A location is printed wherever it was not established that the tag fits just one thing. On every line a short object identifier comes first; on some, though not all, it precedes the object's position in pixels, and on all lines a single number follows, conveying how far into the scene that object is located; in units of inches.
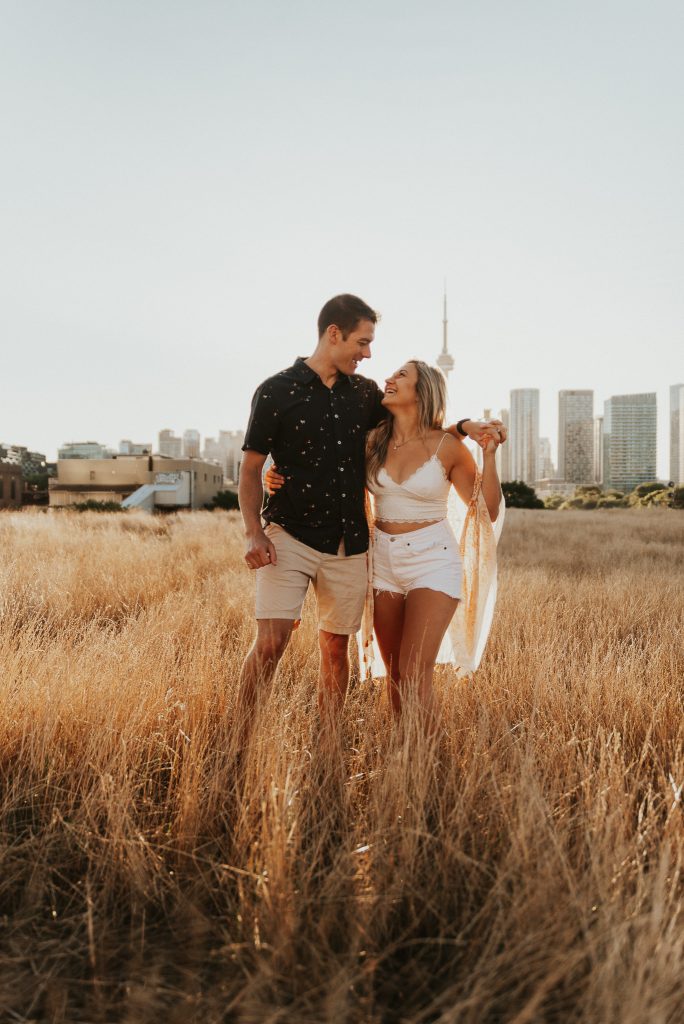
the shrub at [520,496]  2363.4
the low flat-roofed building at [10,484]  2450.8
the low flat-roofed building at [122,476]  2640.3
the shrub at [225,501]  2544.0
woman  138.9
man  140.7
